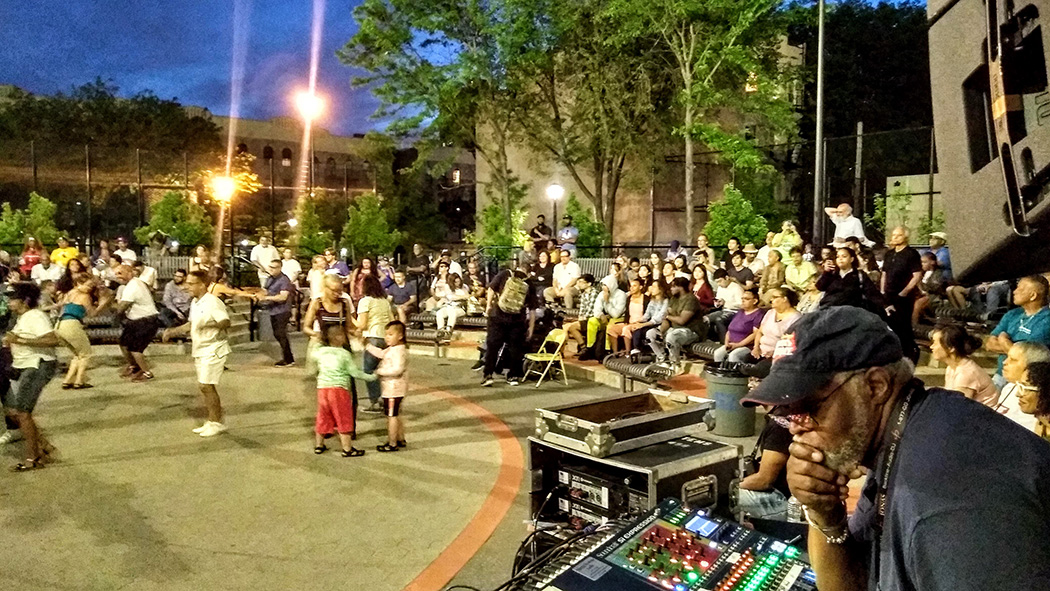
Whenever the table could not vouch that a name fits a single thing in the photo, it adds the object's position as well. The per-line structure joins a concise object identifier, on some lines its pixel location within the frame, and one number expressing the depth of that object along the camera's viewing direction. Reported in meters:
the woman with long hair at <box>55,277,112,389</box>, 9.98
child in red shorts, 7.44
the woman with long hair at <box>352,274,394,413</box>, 9.20
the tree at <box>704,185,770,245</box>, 19.88
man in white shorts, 8.10
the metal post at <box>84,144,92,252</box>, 25.78
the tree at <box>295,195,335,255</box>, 25.80
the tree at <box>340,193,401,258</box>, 27.47
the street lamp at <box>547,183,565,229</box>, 25.89
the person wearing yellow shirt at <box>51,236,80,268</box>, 17.94
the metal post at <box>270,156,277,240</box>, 28.83
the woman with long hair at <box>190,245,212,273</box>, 15.03
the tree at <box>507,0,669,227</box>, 24.53
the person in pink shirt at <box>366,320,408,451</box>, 7.54
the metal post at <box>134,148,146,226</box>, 26.16
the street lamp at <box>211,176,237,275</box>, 25.14
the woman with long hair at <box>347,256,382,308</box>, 13.89
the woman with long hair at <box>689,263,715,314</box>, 12.49
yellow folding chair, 11.22
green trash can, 7.92
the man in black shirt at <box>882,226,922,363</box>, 8.75
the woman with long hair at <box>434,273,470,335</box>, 14.98
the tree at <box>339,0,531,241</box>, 25.41
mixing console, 2.49
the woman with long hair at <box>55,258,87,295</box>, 13.33
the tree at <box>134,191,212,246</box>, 24.42
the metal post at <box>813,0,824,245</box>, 15.02
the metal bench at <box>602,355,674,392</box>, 10.04
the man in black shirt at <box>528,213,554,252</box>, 17.20
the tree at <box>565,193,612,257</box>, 24.25
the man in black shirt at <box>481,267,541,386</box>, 11.37
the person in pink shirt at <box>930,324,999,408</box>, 5.72
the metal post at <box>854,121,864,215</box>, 19.38
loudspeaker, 1.78
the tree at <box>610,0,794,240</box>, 21.08
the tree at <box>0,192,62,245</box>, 23.48
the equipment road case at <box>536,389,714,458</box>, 3.54
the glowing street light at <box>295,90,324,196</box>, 23.81
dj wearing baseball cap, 1.26
